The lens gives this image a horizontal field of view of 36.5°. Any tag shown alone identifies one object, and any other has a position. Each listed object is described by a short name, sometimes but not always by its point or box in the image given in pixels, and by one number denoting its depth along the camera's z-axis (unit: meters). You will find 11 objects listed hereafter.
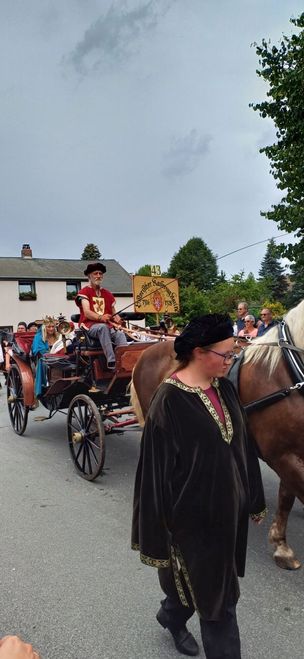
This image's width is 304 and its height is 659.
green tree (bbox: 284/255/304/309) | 12.59
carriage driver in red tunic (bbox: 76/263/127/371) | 5.03
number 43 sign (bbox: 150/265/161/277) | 8.70
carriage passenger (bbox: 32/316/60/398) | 6.73
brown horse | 2.90
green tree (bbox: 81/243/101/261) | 64.50
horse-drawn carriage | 4.96
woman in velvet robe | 1.86
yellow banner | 7.36
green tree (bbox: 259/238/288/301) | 45.84
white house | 32.38
